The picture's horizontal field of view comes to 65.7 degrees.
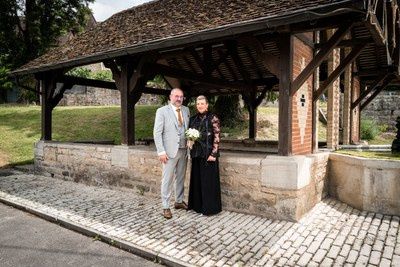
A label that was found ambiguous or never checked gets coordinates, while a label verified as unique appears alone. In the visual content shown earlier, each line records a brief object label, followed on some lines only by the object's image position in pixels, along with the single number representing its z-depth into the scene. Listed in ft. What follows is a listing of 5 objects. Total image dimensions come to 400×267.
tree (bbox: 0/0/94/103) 64.95
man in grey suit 16.83
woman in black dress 17.12
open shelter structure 15.61
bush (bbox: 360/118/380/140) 49.22
